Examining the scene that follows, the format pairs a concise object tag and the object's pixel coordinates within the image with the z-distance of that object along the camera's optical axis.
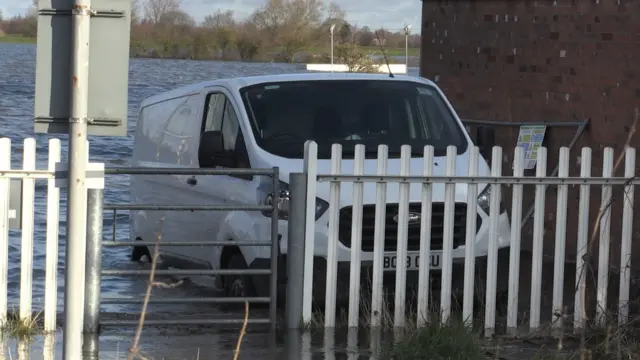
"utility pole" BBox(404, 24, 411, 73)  18.08
